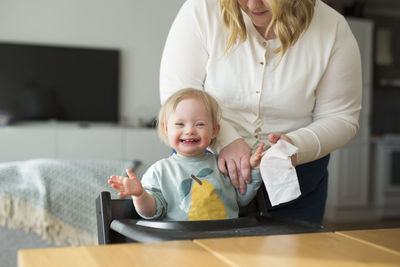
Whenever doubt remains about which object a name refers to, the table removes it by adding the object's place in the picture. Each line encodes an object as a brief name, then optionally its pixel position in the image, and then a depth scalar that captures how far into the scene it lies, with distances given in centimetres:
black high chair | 81
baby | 108
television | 479
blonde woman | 118
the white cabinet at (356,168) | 482
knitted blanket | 208
